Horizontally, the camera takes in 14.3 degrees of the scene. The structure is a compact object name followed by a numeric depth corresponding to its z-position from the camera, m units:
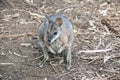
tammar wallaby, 6.38
